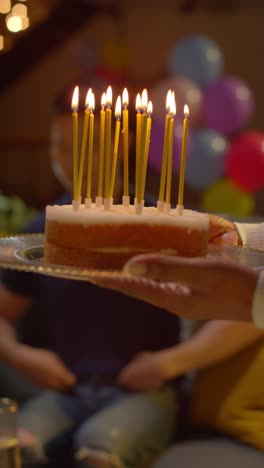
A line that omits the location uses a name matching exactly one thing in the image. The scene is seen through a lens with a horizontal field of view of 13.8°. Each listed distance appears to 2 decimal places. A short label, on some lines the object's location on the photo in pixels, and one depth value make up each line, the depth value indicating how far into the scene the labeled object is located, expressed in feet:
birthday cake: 4.22
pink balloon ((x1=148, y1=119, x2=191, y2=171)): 13.36
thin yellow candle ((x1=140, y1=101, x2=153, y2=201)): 4.16
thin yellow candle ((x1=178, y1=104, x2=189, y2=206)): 4.16
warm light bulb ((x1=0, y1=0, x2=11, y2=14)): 17.92
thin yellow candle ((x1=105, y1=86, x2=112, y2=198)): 4.13
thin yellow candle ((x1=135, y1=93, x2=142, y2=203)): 4.23
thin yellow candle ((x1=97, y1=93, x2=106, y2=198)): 4.36
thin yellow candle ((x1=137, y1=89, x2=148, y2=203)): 4.12
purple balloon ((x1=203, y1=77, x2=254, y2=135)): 14.43
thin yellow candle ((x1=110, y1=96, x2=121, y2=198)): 4.33
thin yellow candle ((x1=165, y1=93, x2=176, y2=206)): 4.19
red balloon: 14.23
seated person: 6.52
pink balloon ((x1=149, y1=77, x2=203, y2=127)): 13.86
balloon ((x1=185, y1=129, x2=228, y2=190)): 14.14
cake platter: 3.80
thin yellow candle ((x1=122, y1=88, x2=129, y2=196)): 4.27
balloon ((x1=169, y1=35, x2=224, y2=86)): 14.48
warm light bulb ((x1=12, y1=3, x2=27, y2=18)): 18.39
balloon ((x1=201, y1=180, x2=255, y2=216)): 14.56
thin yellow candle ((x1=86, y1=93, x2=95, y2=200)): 4.23
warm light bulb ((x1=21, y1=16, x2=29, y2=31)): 18.79
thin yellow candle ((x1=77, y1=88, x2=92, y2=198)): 4.16
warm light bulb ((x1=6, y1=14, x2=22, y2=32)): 18.56
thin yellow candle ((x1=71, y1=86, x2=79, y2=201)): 4.12
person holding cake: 3.72
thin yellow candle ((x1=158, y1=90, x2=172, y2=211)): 4.18
